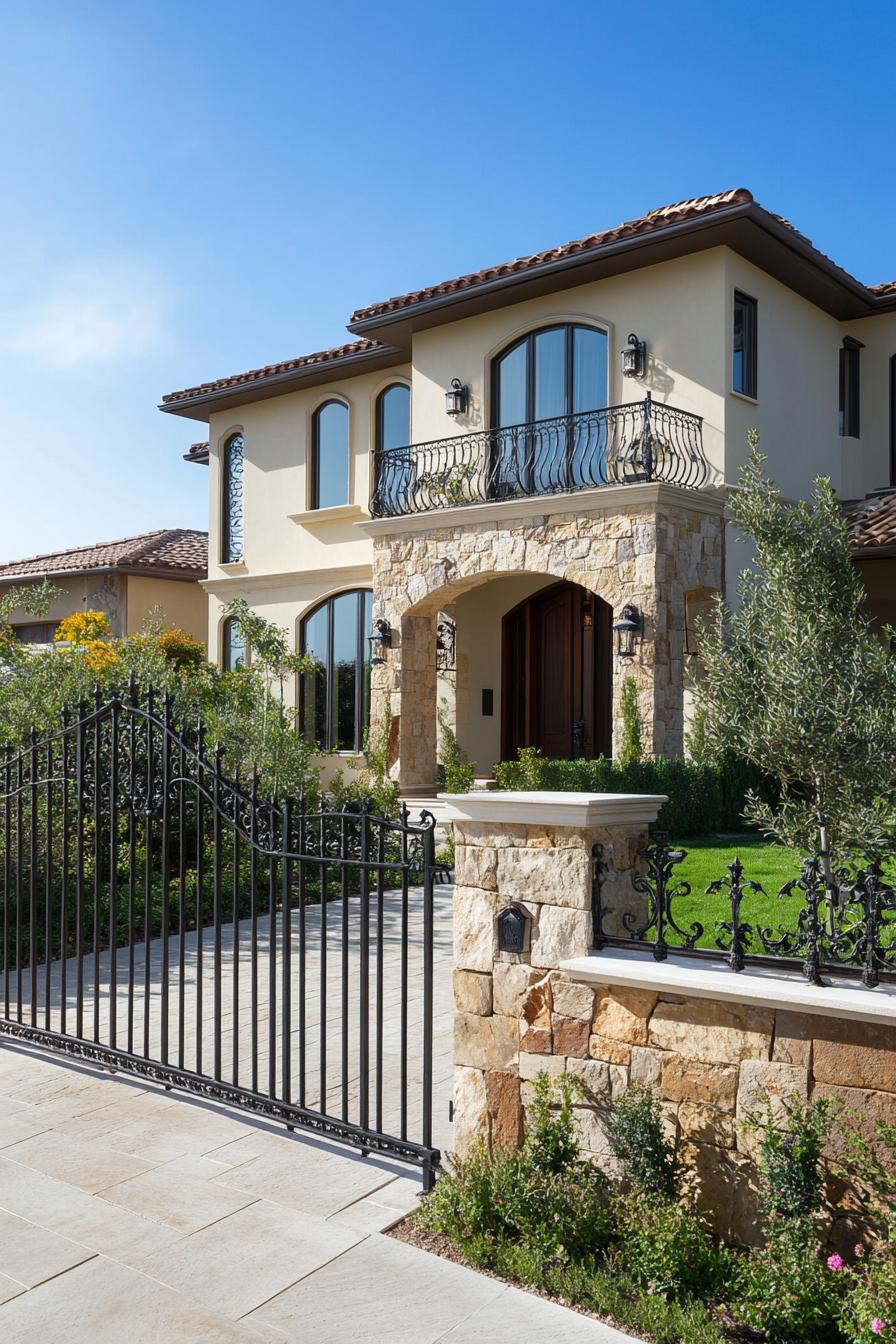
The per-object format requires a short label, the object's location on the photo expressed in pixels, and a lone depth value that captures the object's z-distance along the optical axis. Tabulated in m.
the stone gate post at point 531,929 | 3.99
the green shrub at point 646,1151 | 3.62
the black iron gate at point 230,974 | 4.50
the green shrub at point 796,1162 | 3.28
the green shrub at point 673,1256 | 3.41
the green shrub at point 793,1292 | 3.15
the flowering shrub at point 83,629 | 13.91
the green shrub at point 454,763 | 13.63
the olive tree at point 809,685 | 5.36
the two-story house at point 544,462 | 13.55
